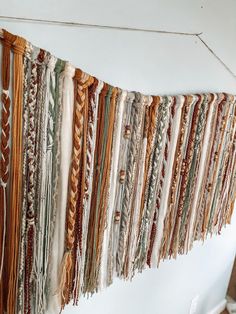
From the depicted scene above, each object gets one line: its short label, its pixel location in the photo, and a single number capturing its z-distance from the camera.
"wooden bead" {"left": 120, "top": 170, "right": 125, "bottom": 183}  1.12
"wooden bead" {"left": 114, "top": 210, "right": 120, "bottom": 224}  1.16
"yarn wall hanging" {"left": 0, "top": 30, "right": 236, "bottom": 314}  0.86
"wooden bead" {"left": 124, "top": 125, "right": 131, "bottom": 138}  1.08
